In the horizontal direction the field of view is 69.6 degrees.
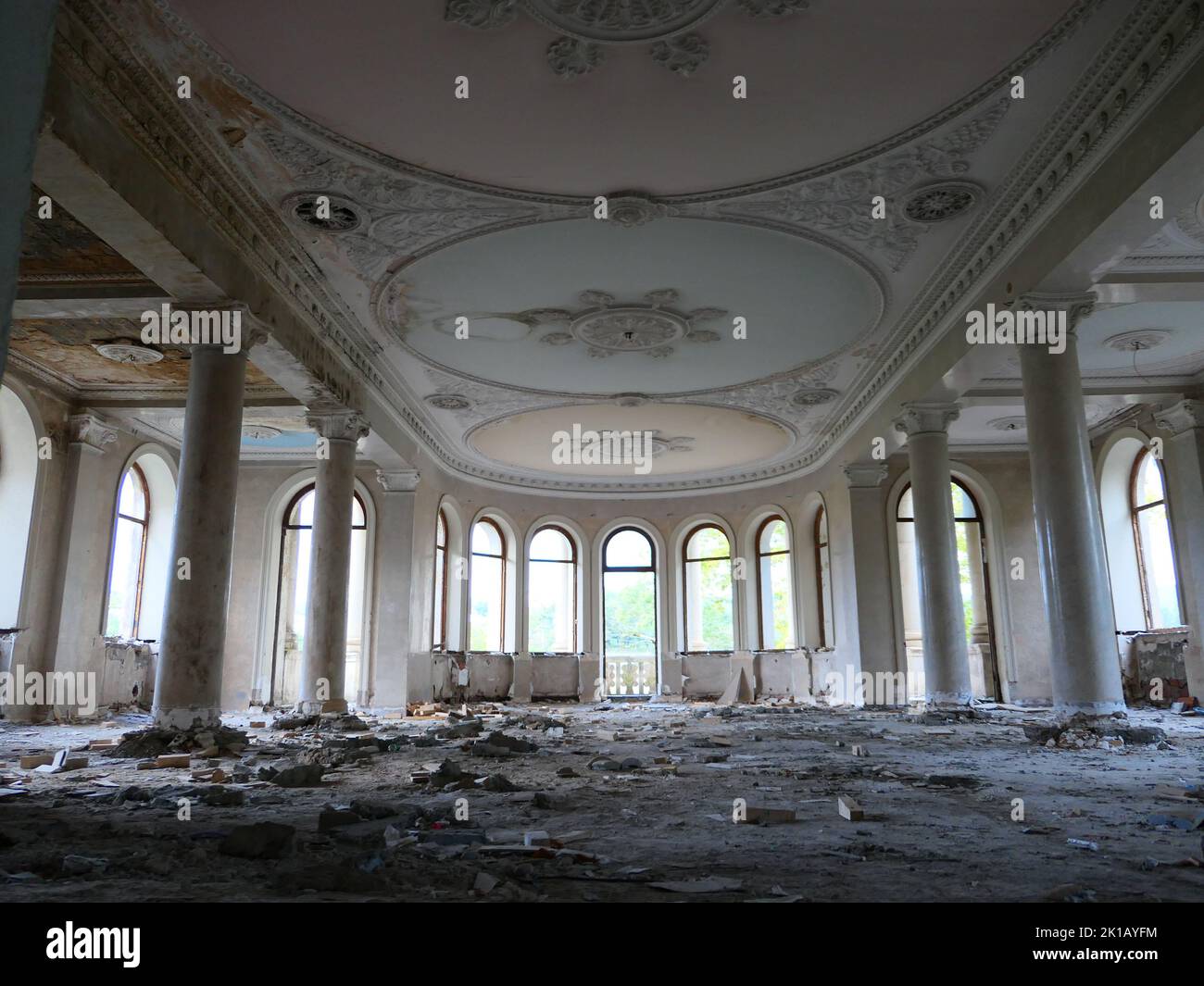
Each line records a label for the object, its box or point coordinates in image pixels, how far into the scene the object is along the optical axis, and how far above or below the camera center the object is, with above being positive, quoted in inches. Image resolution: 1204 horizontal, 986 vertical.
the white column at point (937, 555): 463.8 +49.5
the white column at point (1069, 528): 313.9 +42.8
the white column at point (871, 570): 606.5 +53.0
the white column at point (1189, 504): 527.2 +84.5
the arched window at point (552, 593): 841.5 +56.1
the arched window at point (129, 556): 583.2 +66.6
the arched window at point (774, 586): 791.7 +56.2
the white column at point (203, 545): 304.7 +39.4
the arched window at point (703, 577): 844.0 +70.0
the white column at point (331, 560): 454.0 +48.4
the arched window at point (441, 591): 716.7 +49.9
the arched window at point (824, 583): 713.6 +52.9
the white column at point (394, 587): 578.6 +43.7
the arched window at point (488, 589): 805.2 +56.8
